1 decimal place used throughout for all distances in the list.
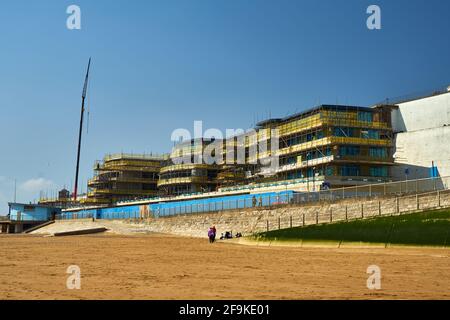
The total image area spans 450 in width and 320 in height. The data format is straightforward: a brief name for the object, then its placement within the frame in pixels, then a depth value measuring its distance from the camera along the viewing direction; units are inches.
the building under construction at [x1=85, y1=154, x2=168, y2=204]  5339.6
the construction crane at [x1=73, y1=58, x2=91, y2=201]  5383.9
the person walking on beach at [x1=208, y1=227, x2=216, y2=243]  1896.3
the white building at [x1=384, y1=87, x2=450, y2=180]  2829.7
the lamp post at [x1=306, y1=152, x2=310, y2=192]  3054.4
